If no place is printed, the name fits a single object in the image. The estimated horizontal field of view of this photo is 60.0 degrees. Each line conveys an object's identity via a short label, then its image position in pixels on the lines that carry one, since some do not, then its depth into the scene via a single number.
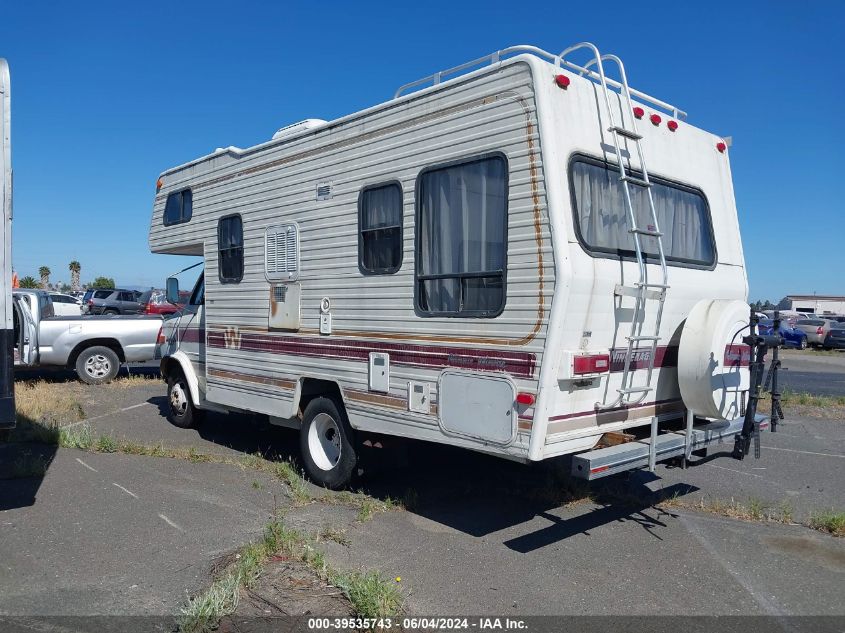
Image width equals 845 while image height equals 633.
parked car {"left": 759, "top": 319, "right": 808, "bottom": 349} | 28.72
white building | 66.41
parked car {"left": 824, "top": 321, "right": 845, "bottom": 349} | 28.58
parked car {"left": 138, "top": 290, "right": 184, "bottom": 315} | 20.62
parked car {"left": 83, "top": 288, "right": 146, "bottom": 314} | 28.22
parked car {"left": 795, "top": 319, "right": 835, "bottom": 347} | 29.25
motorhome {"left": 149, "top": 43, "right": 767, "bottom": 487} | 4.68
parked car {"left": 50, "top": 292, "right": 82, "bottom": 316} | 18.91
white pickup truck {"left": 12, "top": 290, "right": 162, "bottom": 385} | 12.60
